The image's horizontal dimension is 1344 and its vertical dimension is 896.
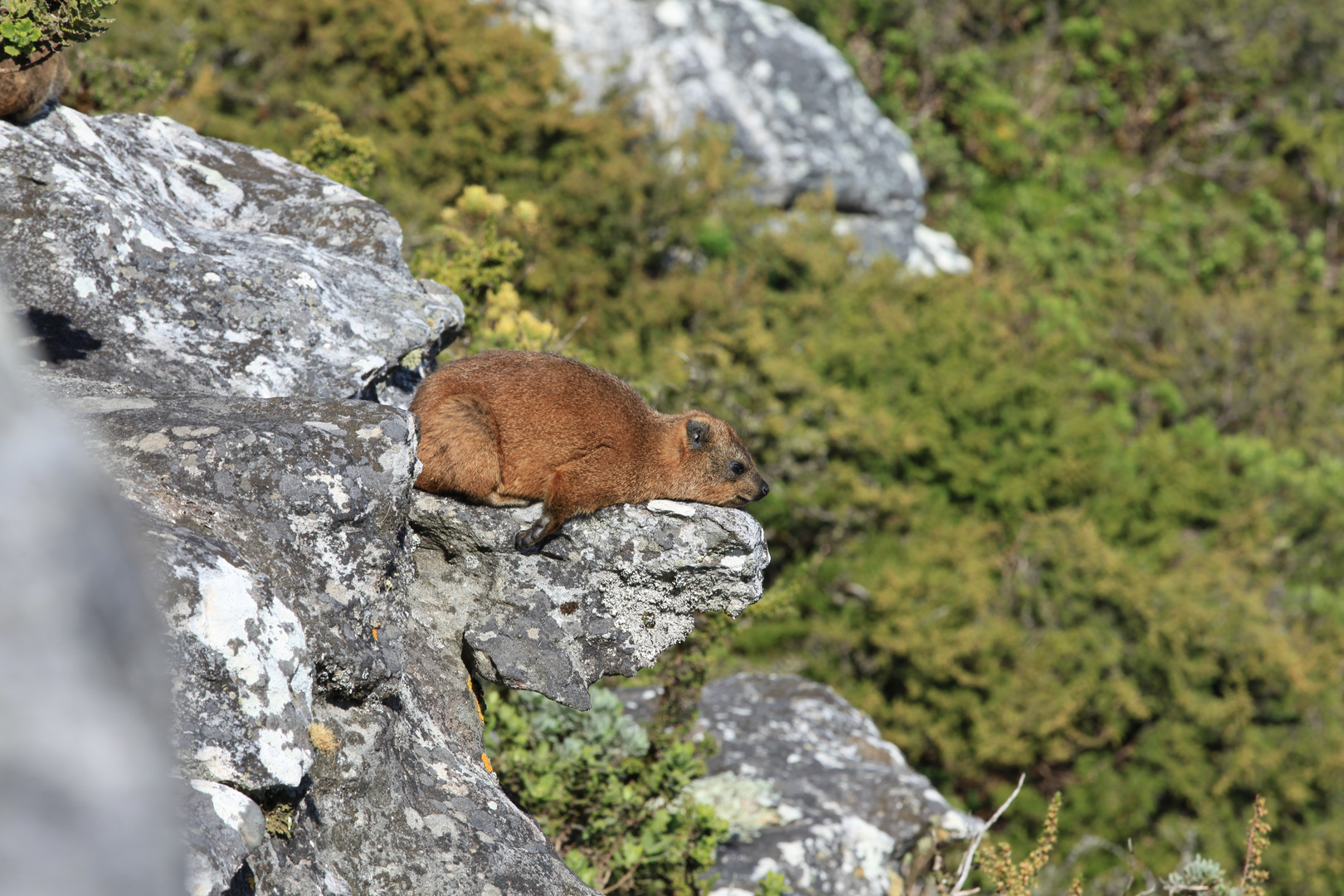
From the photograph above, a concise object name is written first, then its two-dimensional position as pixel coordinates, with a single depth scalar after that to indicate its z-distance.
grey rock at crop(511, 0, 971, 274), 27.87
